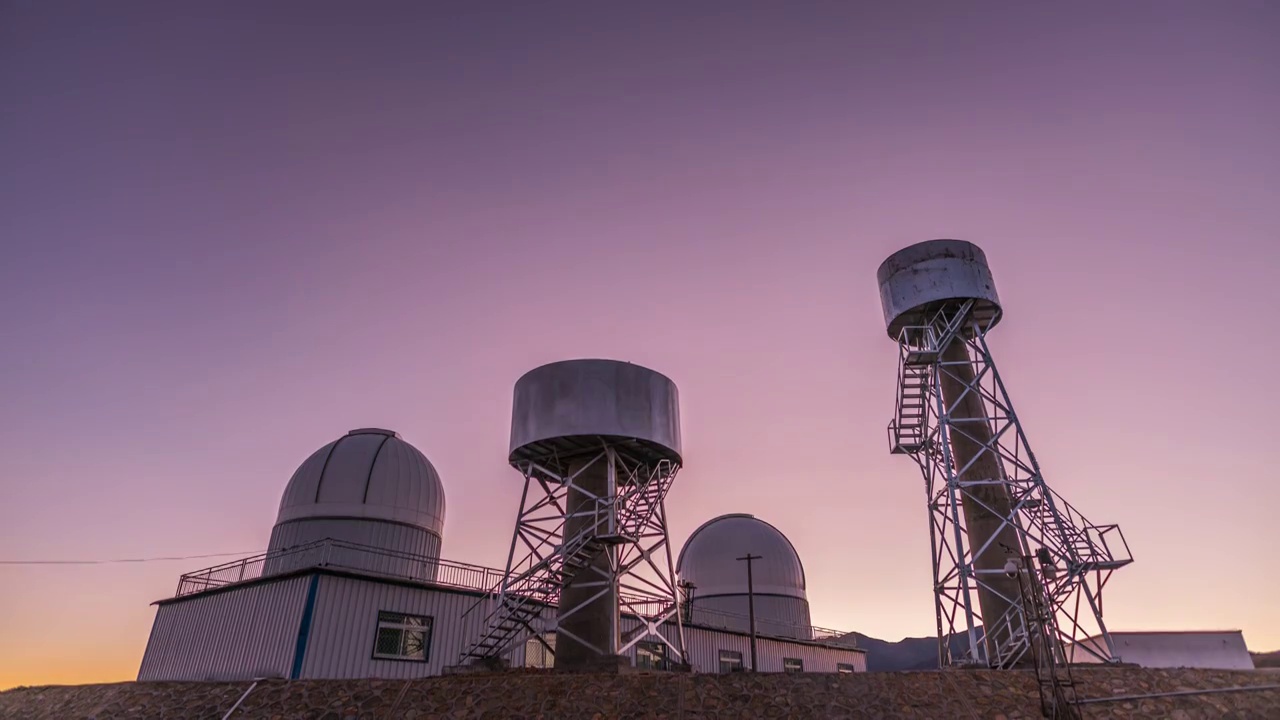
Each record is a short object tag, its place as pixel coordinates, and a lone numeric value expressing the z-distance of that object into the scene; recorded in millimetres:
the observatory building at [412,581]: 20078
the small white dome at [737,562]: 38219
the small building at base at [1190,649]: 22938
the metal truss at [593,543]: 20656
